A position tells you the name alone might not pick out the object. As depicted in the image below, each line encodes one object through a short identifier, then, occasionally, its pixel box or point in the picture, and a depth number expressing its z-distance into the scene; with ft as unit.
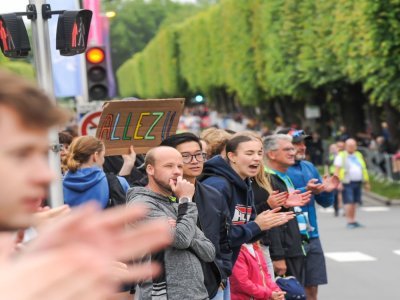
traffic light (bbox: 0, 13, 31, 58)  52.30
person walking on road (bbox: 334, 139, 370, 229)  126.30
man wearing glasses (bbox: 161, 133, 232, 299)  36.05
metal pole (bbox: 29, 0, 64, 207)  46.10
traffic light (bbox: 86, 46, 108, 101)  95.91
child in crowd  42.13
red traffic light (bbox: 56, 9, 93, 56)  52.64
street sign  77.25
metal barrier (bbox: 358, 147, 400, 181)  188.78
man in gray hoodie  32.08
